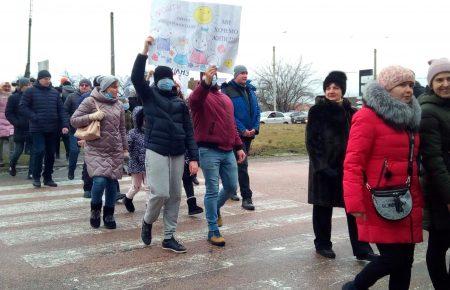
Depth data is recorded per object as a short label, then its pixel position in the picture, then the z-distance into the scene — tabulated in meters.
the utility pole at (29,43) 33.30
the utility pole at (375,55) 55.00
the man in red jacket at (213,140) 5.90
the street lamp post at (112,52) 30.61
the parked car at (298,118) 61.12
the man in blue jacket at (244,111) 7.86
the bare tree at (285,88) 76.00
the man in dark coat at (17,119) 11.45
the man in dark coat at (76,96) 10.16
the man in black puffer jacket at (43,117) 9.88
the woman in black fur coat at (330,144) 5.36
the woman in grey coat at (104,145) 6.64
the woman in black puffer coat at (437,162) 3.89
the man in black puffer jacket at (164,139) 5.49
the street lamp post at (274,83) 60.81
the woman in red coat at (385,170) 3.71
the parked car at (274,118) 58.53
